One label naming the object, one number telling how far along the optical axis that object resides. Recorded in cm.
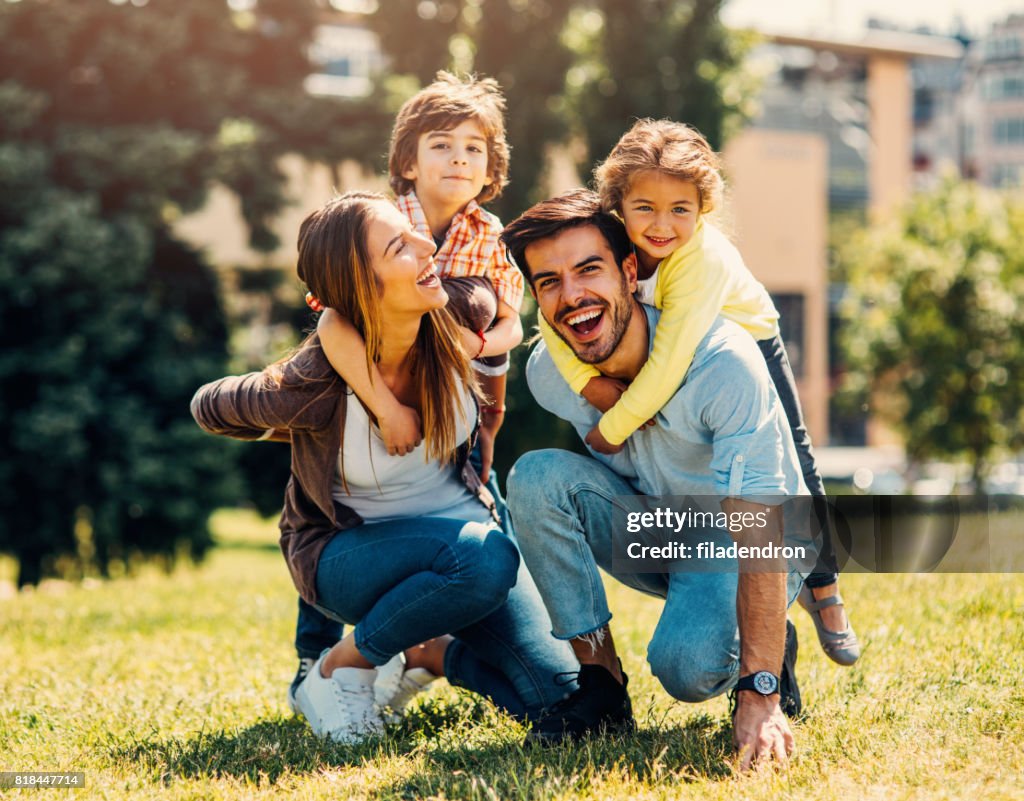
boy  327
